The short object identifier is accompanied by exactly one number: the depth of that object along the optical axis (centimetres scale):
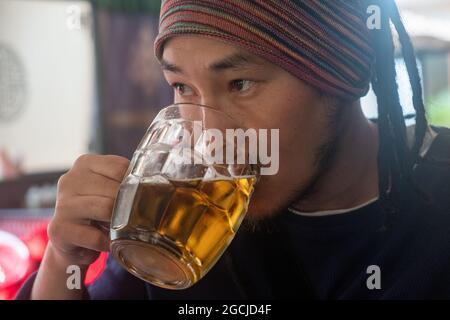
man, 78
